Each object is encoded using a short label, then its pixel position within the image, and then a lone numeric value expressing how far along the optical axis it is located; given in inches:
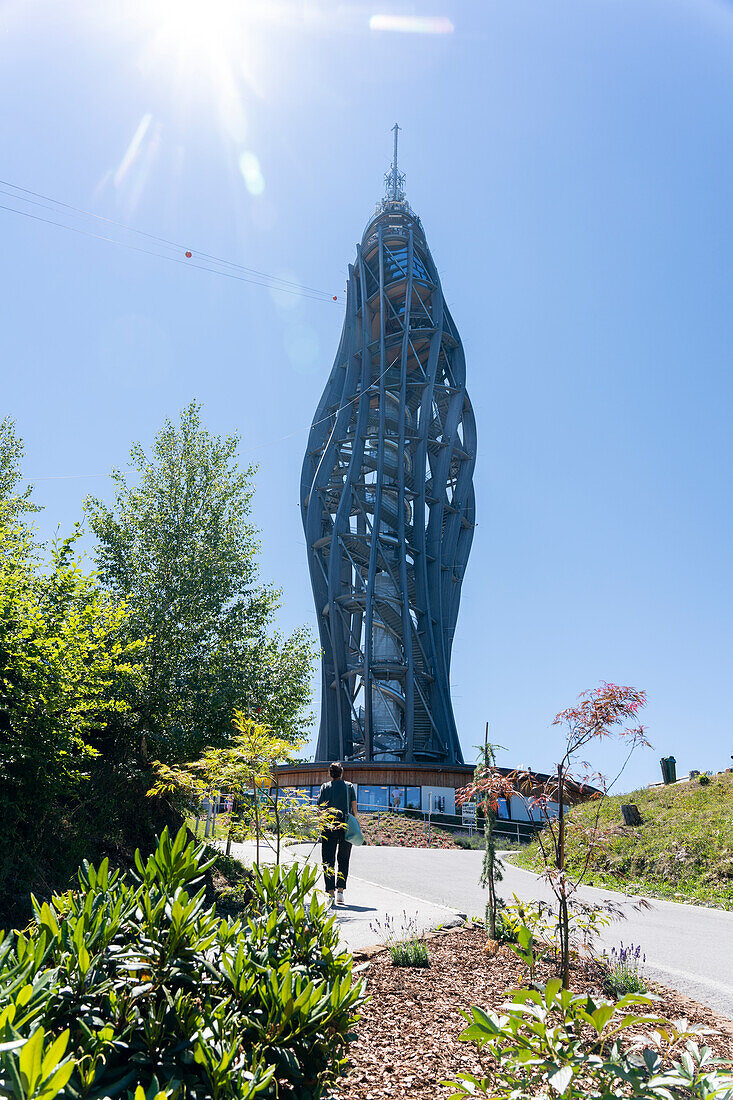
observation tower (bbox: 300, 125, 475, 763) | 1681.8
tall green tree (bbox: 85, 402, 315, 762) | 464.1
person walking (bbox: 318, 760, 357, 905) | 335.9
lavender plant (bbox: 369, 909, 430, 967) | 205.5
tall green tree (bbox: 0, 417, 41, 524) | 676.7
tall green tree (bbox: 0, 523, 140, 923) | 278.7
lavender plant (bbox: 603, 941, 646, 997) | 191.2
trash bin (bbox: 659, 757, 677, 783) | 842.3
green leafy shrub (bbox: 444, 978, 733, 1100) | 77.1
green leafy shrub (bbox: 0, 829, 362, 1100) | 84.9
